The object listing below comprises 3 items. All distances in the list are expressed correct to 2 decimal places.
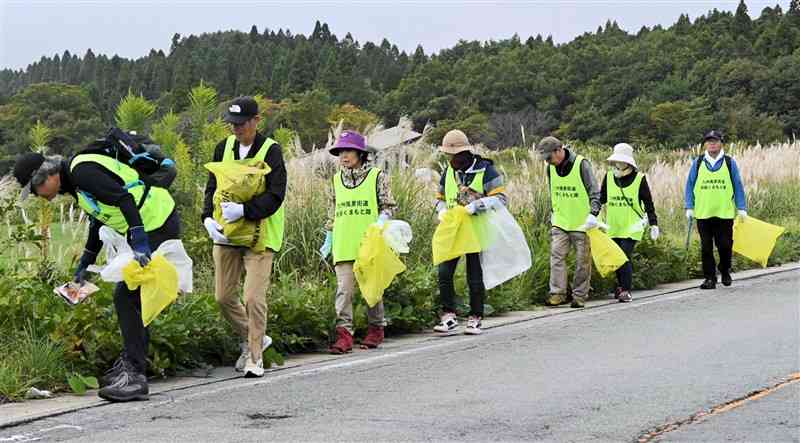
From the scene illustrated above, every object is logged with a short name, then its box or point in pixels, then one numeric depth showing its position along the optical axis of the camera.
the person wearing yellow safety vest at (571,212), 12.35
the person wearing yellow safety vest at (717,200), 14.23
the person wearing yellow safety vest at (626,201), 13.38
